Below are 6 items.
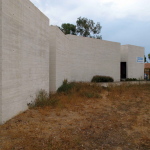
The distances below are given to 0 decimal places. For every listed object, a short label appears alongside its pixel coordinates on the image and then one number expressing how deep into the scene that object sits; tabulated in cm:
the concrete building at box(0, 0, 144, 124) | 498
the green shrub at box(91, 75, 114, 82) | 1658
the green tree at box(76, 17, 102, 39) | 3225
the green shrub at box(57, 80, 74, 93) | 1043
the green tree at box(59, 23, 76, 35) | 3278
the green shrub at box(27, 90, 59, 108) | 708
